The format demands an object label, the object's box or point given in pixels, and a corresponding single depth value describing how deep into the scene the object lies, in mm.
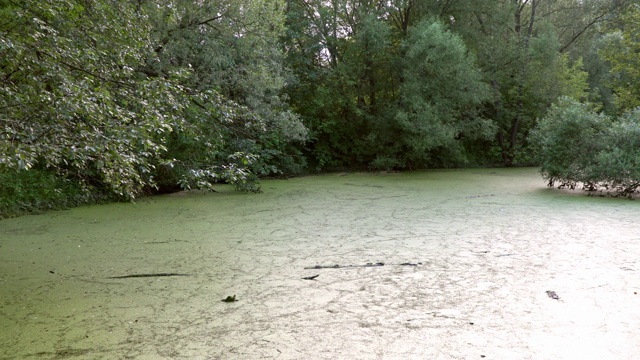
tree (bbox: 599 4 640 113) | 10594
